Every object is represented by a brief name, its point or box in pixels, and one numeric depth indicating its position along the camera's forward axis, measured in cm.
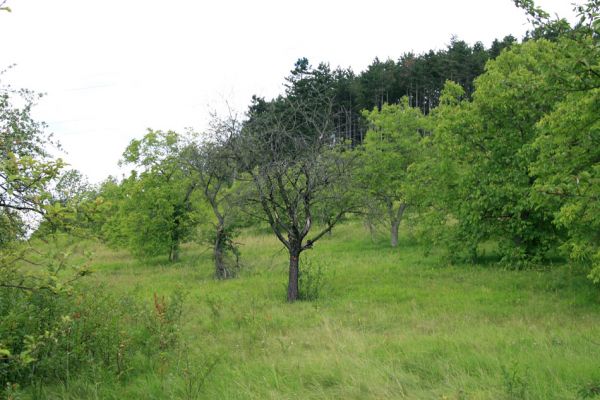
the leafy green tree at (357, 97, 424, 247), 2791
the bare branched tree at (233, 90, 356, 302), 1440
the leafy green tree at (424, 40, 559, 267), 1663
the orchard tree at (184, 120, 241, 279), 1606
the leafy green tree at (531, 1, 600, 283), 528
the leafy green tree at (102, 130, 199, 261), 2650
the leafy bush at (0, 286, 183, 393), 680
